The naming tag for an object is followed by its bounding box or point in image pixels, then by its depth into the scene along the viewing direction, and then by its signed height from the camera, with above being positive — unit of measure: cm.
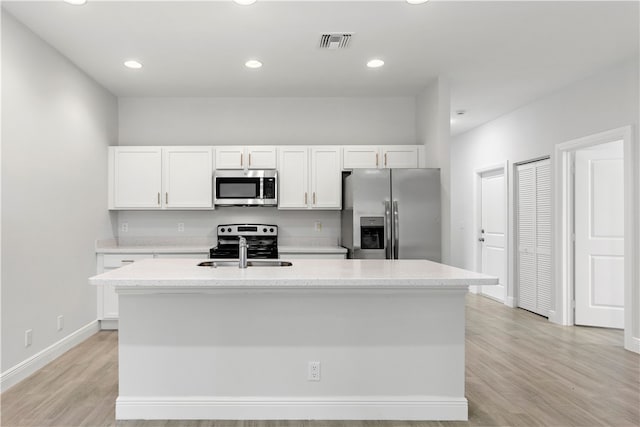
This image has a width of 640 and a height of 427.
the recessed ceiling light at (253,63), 406 +146
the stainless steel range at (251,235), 505 -22
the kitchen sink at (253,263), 294 -33
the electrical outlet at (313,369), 257 -90
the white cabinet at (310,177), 495 +46
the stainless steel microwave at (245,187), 488 +33
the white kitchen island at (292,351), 255 -80
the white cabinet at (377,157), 495 +69
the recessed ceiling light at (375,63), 406 +147
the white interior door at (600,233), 473 -17
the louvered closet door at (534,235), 525 -23
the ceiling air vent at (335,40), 349 +146
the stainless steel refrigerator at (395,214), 434 +3
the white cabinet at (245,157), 495 +68
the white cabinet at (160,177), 491 +45
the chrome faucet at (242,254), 271 -23
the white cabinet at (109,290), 451 -77
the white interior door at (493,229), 625 -18
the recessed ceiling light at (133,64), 407 +145
